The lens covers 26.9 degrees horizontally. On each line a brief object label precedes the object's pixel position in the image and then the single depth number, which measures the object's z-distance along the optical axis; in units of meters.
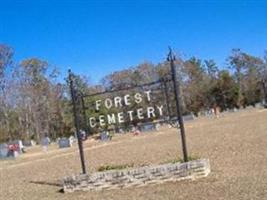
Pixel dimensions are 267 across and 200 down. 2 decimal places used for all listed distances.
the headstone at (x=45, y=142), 60.29
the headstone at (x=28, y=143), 74.11
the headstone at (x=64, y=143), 50.88
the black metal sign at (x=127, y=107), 15.05
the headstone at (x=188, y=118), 78.50
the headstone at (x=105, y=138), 50.58
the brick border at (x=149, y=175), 13.33
